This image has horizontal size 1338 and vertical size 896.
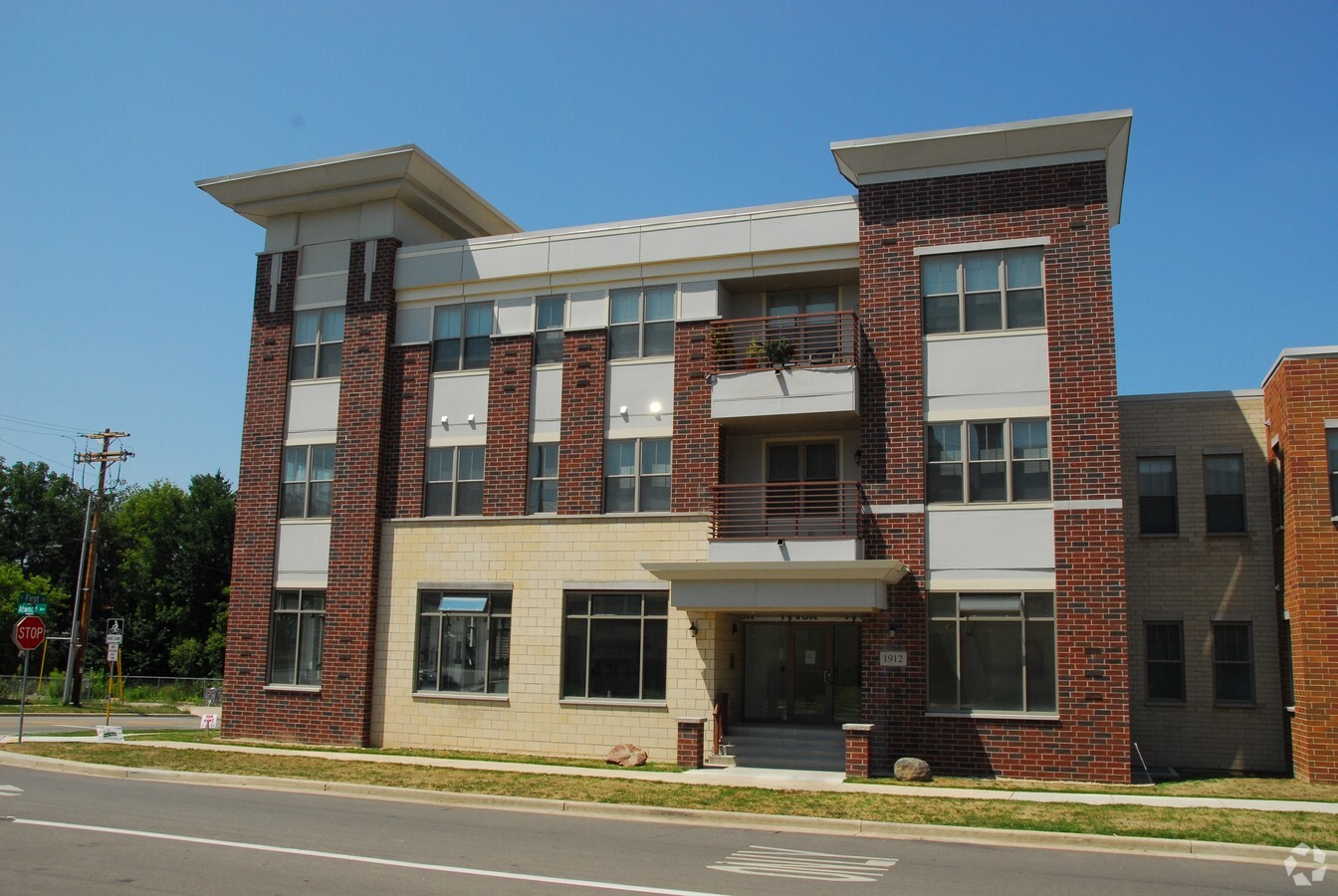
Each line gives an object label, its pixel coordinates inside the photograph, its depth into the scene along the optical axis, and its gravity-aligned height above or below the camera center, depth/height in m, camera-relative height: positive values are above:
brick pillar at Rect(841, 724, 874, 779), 19.17 -2.10
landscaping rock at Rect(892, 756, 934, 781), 18.81 -2.36
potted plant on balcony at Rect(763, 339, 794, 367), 21.97 +5.32
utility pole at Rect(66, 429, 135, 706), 46.47 +1.18
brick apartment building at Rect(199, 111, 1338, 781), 20.08 +2.72
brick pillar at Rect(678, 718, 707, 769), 20.80 -2.21
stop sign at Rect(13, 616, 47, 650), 23.88 -0.51
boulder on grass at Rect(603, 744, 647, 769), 21.32 -2.55
